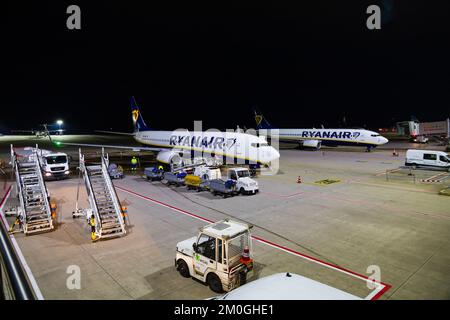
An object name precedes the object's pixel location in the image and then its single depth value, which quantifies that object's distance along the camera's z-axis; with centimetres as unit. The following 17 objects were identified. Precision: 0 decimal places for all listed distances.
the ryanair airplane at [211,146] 2888
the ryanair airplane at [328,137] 5041
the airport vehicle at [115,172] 3019
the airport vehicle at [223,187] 2178
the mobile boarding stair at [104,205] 1450
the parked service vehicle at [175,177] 2536
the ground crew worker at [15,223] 1557
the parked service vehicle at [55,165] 2891
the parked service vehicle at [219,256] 949
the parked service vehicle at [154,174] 2817
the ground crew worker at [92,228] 1411
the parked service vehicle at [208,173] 2478
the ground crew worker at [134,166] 3525
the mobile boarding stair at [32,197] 1534
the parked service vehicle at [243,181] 2250
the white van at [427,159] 3148
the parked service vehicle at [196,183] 2378
